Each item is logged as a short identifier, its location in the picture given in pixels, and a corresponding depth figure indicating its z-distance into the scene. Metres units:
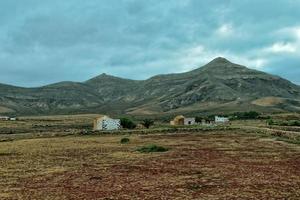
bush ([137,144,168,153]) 57.83
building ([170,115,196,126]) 147.54
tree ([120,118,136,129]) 132.38
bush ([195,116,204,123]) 159.50
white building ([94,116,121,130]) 128.00
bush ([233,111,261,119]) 173.38
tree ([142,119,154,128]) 130.38
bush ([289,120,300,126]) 117.69
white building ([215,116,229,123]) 150.74
